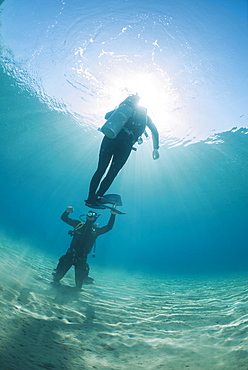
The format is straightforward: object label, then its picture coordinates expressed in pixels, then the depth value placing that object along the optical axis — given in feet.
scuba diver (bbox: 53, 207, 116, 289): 18.54
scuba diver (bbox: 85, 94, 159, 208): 12.21
